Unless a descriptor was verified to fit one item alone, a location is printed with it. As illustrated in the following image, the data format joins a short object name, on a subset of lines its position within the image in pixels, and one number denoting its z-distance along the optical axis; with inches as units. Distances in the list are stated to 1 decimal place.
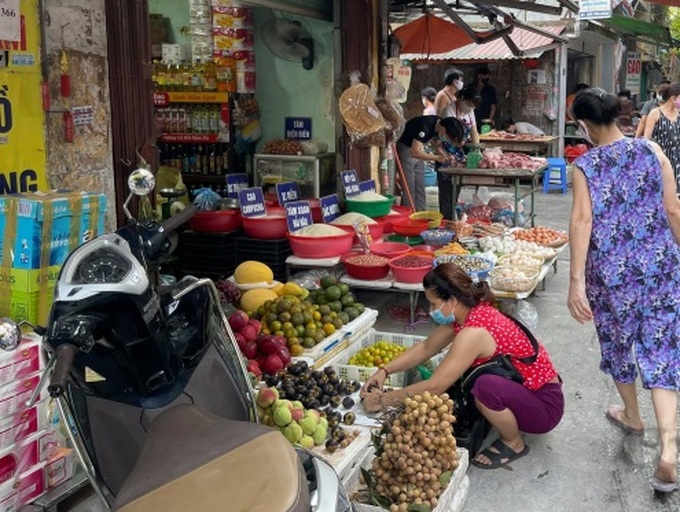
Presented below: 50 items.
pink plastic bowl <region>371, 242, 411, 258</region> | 275.3
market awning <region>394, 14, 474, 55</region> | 453.4
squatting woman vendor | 167.6
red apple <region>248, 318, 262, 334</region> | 196.2
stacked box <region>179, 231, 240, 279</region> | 287.1
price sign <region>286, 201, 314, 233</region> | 275.3
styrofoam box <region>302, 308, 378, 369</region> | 198.1
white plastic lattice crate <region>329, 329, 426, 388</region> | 197.2
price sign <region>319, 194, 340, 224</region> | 299.7
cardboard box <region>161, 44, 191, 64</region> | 364.8
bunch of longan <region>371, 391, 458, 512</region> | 135.6
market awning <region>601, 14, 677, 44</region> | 712.8
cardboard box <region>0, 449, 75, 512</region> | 121.5
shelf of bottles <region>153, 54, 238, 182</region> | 349.7
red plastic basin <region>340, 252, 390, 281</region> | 260.5
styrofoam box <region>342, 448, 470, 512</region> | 136.7
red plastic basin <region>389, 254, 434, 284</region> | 255.1
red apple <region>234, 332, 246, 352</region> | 188.5
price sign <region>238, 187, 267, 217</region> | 280.5
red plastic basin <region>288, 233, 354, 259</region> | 267.4
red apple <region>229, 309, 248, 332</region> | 193.7
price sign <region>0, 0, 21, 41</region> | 159.3
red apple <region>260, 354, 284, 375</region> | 184.4
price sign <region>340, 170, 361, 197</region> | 327.0
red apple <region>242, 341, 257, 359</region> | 187.2
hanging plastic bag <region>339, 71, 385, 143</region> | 332.5
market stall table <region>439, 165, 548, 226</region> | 376.2
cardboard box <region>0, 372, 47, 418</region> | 120.3
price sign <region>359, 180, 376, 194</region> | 341.4
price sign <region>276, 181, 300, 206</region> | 300.8
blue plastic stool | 589.6
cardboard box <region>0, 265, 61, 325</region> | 133.8
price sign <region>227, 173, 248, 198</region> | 303.4
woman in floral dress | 166.9
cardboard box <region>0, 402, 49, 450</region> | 121.3
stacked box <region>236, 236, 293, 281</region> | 281.3
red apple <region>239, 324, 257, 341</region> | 191.1
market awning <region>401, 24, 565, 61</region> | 633.6
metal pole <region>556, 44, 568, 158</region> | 714.8
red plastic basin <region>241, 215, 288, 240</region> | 280.2
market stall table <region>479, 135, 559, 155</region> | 616.1
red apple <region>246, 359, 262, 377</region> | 177.6
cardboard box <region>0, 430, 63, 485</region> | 121.8
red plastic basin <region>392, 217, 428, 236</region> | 302.7
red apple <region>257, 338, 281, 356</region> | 189.6
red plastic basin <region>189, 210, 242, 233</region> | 286.0
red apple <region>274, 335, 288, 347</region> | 190.9
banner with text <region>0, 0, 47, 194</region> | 163.2
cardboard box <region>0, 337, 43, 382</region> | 119.6
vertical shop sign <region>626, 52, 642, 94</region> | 1042.1
